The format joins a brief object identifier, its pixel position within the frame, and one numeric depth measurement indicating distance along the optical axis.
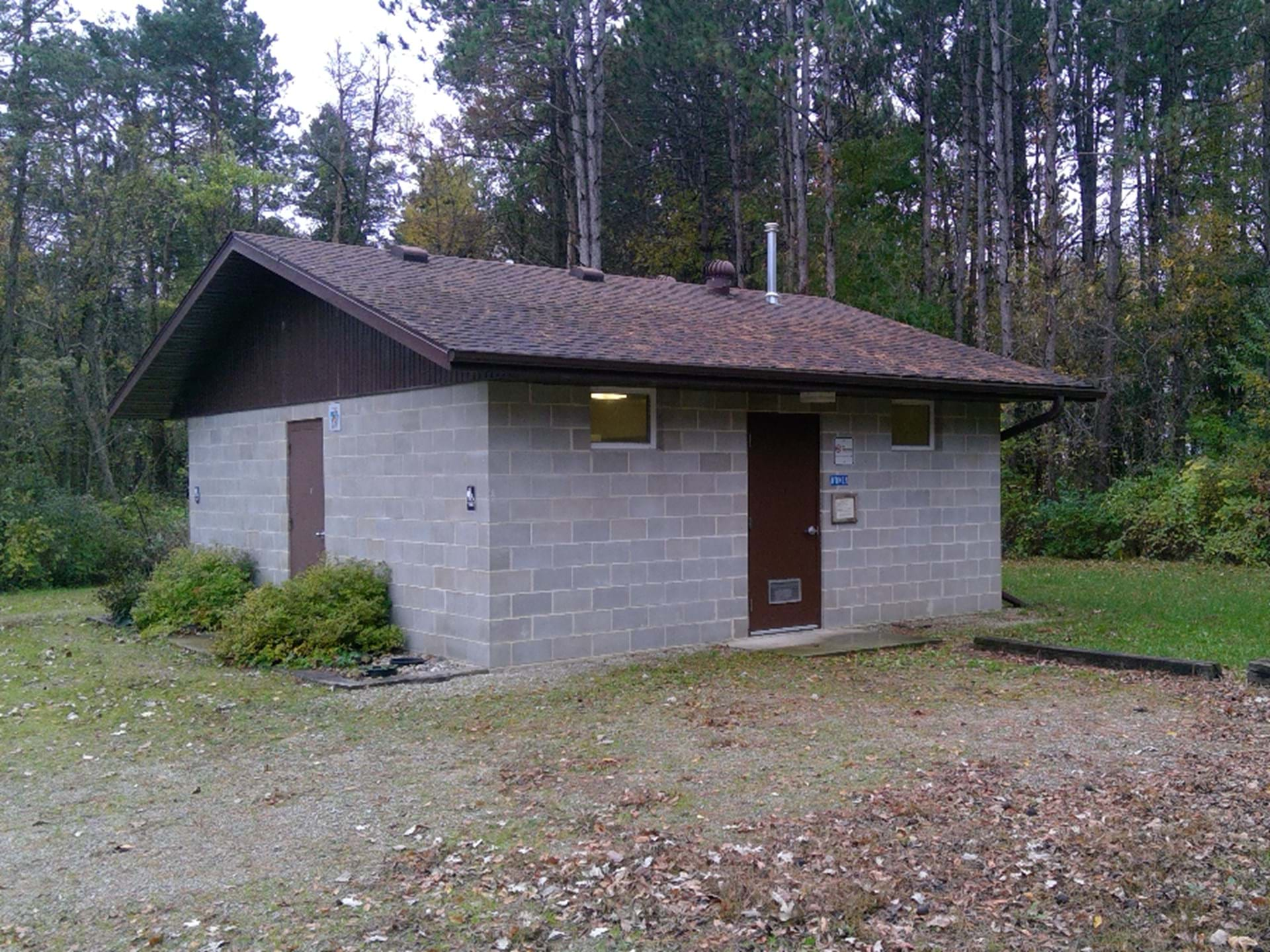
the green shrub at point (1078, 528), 20.48
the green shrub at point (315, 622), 10.29
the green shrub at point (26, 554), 18.23
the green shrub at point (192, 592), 12.55
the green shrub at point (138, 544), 13.75
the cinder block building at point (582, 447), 9.91
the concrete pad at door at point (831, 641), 10.71
